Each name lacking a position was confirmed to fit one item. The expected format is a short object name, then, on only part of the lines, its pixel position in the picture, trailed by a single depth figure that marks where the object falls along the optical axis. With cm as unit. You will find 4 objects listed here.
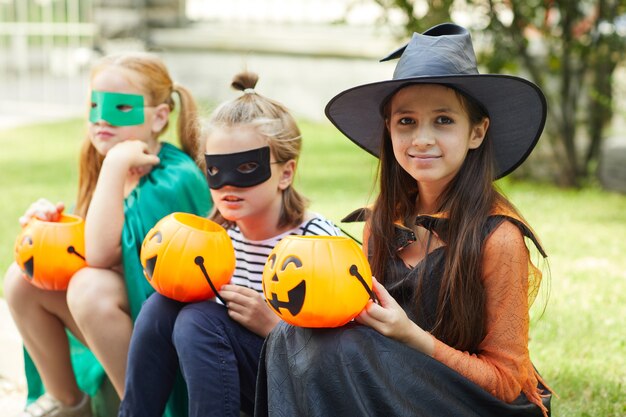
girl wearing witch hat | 245
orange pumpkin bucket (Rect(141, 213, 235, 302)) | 300
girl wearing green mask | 343
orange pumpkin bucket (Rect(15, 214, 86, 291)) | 346
